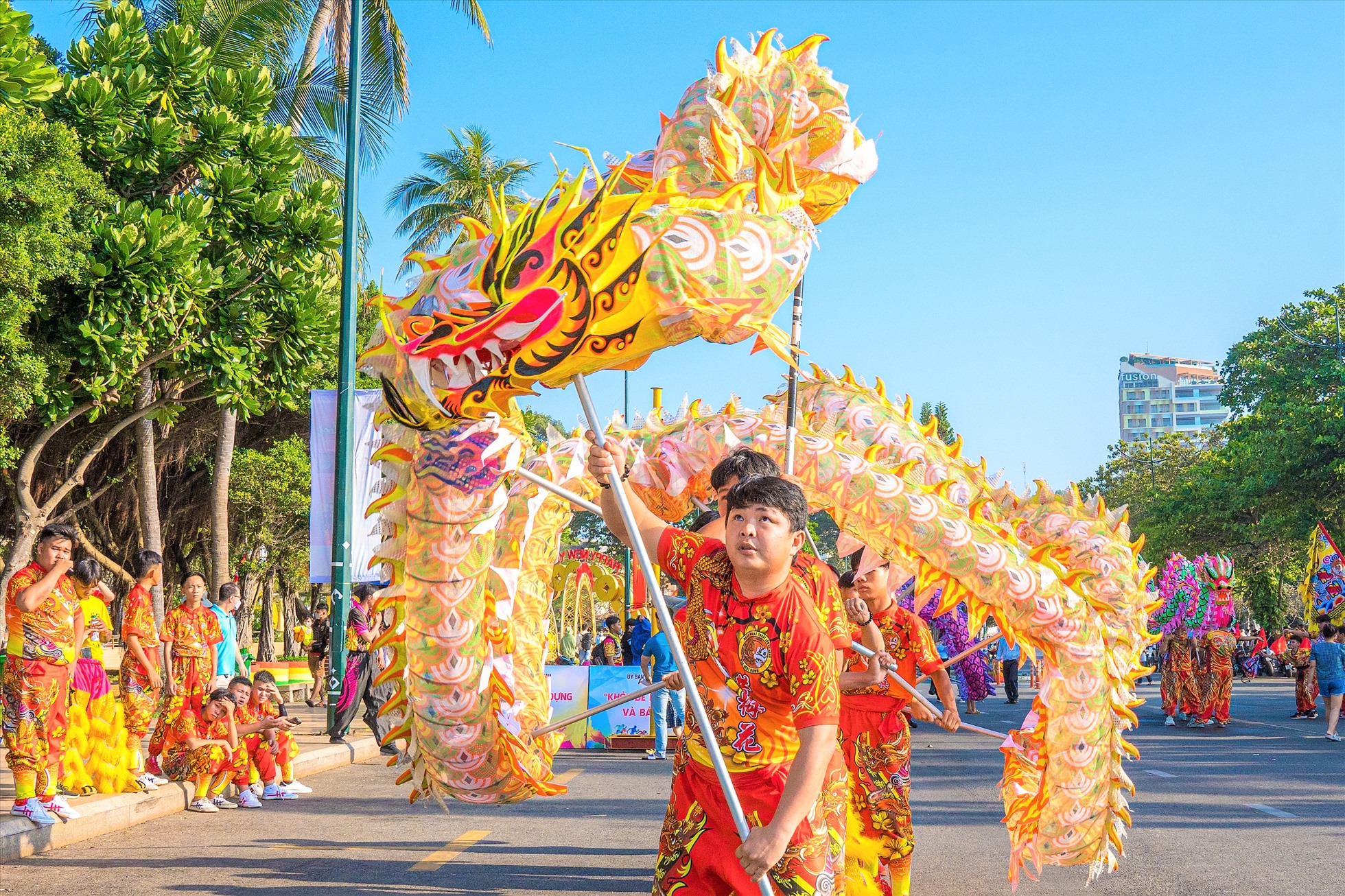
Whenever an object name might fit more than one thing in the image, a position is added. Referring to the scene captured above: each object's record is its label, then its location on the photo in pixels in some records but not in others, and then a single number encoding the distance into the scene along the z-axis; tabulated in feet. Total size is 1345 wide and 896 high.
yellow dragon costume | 15.39
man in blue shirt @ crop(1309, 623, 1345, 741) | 58.23
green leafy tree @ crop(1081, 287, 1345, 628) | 96.63
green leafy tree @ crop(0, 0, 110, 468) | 43.60
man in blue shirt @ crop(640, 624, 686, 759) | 44.29
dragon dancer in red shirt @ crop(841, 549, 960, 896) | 21.04
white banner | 45.93
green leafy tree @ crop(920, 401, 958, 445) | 257.14
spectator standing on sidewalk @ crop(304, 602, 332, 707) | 64.28
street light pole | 45.57
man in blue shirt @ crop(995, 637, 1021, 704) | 80.23
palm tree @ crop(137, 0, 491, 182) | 68.59
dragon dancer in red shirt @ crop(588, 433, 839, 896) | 11.87
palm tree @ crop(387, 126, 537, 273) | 105.81
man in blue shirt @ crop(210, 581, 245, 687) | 37.86
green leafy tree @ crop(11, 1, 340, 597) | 49.67
